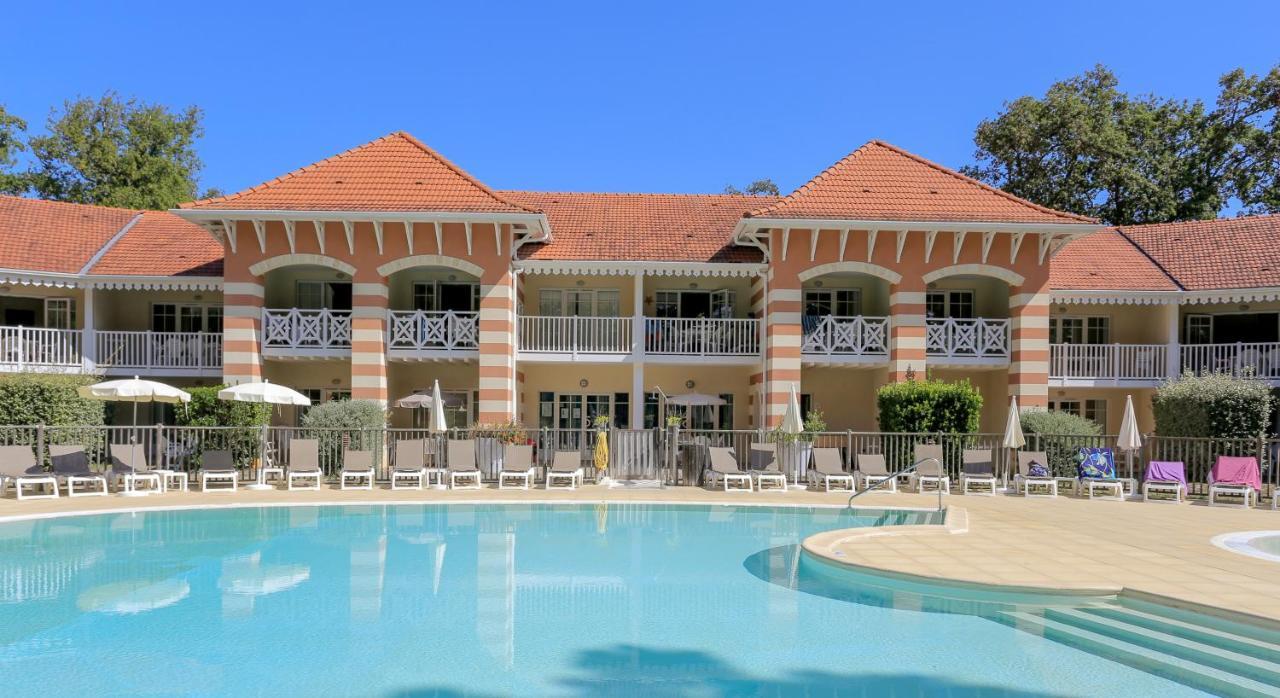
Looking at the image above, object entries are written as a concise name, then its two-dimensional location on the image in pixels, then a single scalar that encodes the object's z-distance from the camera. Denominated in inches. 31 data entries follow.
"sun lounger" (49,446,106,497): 564.1
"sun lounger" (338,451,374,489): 619.2
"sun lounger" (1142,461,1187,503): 597.0
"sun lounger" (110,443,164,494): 575.2
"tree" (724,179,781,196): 1763.0
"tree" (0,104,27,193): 1221.8
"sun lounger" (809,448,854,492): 634.2
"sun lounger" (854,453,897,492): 632.4
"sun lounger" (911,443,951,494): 628.4
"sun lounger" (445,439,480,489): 631.2
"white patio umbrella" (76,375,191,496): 581.0
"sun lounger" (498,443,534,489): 634.8
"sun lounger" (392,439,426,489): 628.7
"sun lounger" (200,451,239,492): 607.2
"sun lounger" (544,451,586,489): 639.1
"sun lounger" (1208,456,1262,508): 575.8
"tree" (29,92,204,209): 1282.0
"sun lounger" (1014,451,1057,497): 619.2
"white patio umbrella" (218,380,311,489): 605.3
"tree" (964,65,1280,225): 1181.1
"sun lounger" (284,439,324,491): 611.5
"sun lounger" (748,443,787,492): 636.1
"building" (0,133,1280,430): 737.0
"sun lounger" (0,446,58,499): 544.1
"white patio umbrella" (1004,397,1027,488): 614.2
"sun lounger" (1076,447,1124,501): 613.0
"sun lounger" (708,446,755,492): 629.0
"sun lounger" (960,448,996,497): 632.4
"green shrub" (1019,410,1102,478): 653.3
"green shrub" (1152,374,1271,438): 670.5
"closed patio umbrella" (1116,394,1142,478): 607.2
